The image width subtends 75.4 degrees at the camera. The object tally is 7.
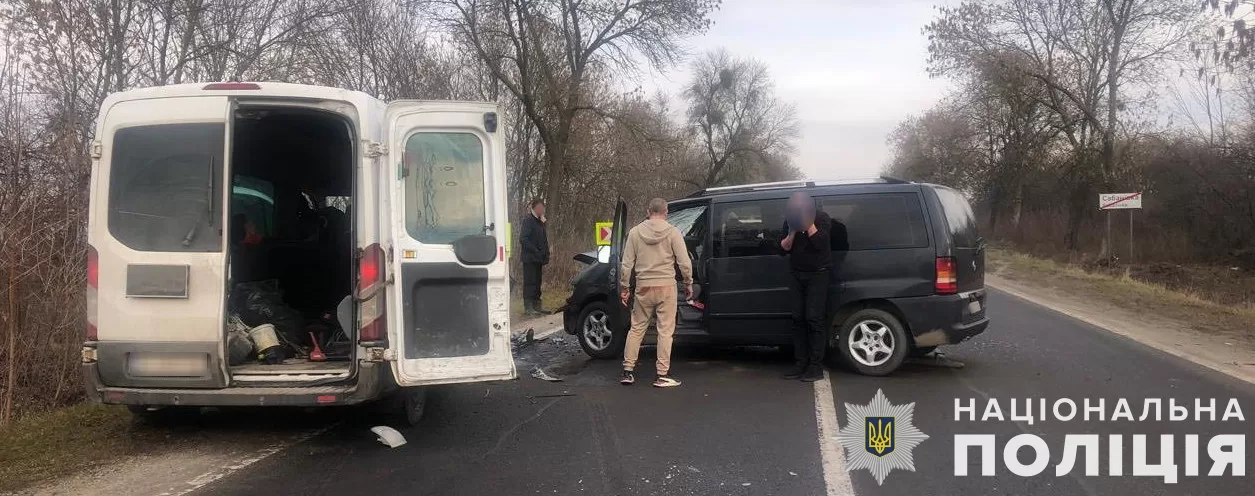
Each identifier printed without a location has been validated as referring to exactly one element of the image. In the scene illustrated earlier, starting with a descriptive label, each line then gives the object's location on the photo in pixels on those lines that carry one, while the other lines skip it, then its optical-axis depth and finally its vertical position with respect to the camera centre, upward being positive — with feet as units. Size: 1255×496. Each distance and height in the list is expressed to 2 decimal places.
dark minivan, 23.11 -0.69
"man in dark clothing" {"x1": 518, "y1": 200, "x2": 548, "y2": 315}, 41.04 -0.34
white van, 16.28 +0.00
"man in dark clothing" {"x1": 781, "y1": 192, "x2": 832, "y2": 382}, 22.86 -0.63
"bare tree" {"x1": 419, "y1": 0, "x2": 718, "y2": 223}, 61.26 +16.45
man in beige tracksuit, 22.98 -0.70
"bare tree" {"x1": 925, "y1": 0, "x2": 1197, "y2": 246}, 91.76 +22.91
